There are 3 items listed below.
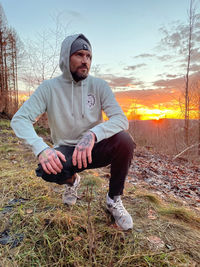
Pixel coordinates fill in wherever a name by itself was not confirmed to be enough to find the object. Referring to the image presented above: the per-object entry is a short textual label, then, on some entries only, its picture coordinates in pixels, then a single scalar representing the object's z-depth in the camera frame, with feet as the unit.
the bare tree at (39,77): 25.48
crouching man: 5.64
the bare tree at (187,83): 47.78
